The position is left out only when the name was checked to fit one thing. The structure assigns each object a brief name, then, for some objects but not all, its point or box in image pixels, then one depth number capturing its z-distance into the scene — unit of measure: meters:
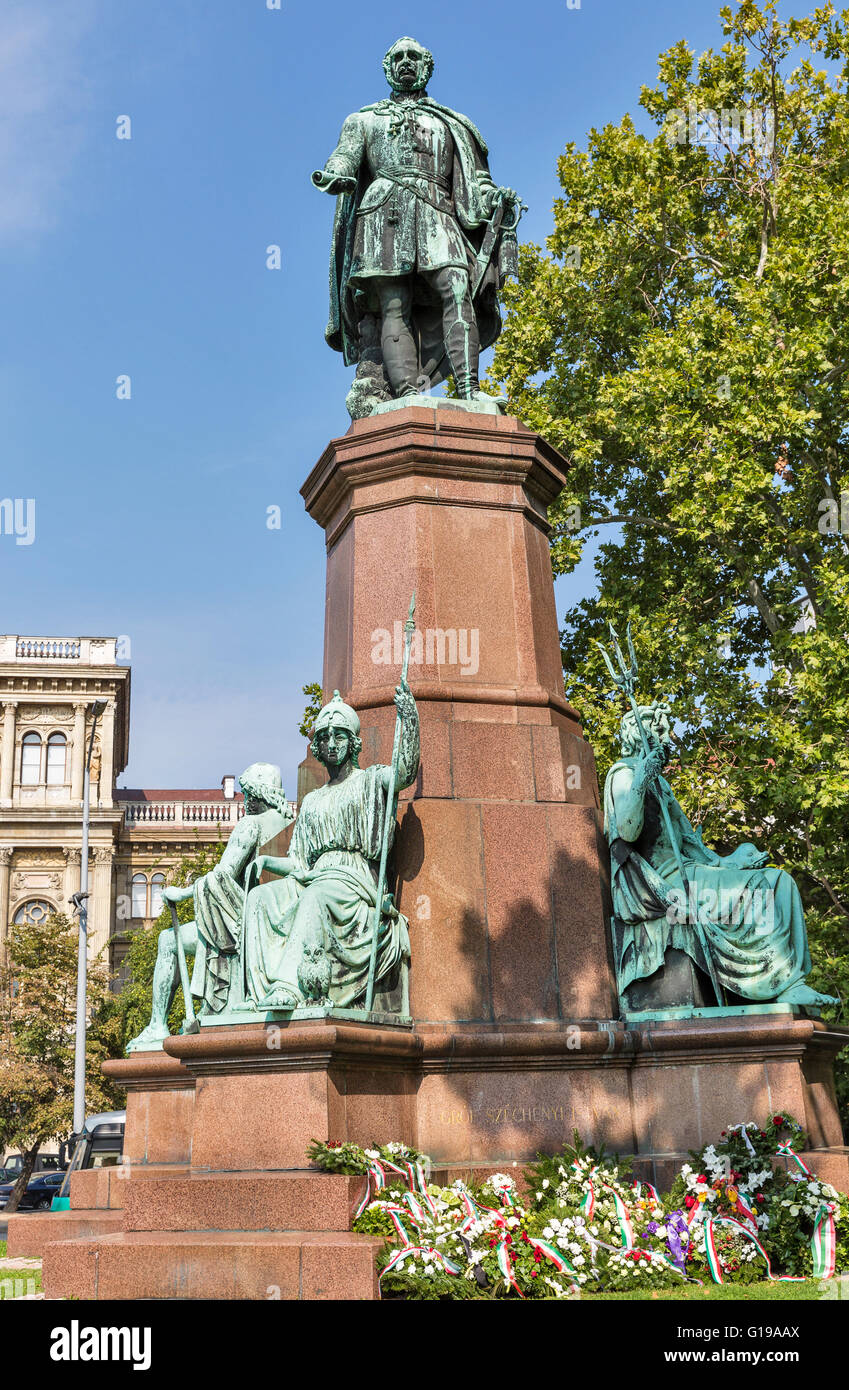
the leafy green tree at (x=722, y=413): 19.58
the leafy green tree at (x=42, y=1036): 37.47
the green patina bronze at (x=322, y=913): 7.83
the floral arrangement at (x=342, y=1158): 6.96
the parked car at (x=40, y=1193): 33.37
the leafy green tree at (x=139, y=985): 36.70
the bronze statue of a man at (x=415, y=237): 10.86
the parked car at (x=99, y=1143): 18.64
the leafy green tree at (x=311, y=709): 23.56
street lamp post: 27.55
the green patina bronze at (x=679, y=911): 8.64
